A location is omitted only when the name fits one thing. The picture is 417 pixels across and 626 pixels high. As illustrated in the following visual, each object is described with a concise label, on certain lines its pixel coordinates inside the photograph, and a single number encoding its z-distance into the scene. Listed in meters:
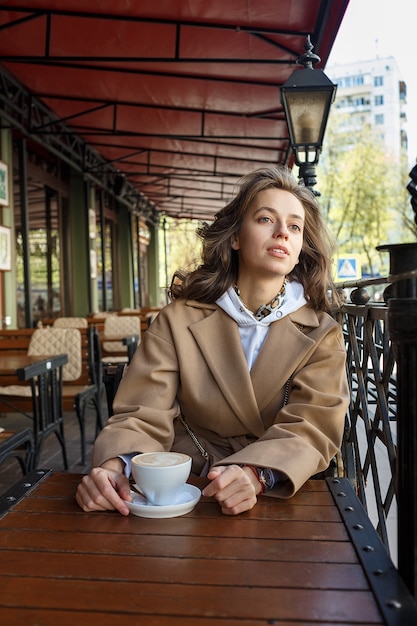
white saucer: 1.21
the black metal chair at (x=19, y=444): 2.98
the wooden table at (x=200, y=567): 0.85
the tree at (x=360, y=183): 29.44
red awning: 5.34
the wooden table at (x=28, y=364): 3.63
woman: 1.52
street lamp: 3.84
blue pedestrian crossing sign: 12.73
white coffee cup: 1.21
